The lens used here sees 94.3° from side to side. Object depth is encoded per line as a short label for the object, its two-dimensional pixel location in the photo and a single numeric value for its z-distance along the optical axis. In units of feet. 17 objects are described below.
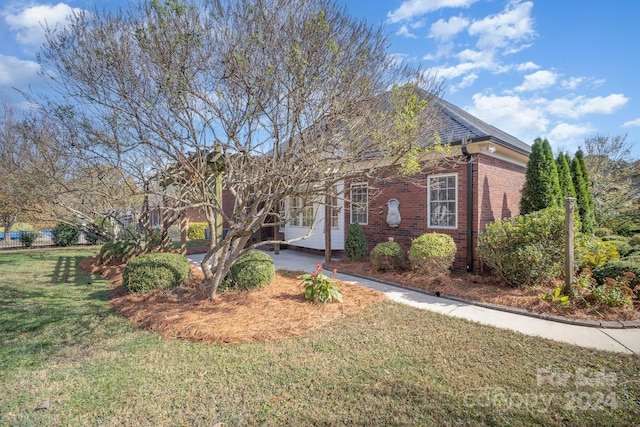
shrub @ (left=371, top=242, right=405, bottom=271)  25.46
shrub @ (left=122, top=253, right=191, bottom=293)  18.98
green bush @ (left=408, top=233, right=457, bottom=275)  22.07
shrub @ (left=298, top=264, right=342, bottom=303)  17.40
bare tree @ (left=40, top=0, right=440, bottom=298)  13.76
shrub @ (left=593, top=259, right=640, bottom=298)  16.71
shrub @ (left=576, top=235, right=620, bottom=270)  20.74
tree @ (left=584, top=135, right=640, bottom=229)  44.32
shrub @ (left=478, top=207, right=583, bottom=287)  18.72
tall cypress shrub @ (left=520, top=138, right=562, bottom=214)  24.70
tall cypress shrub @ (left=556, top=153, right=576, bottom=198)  30.68
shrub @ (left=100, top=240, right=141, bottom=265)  30.83
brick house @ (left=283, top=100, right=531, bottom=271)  24.16
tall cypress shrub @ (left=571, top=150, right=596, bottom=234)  35.14
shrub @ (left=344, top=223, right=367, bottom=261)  29.48
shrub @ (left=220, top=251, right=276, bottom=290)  19.44
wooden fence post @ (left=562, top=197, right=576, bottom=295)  16.83
